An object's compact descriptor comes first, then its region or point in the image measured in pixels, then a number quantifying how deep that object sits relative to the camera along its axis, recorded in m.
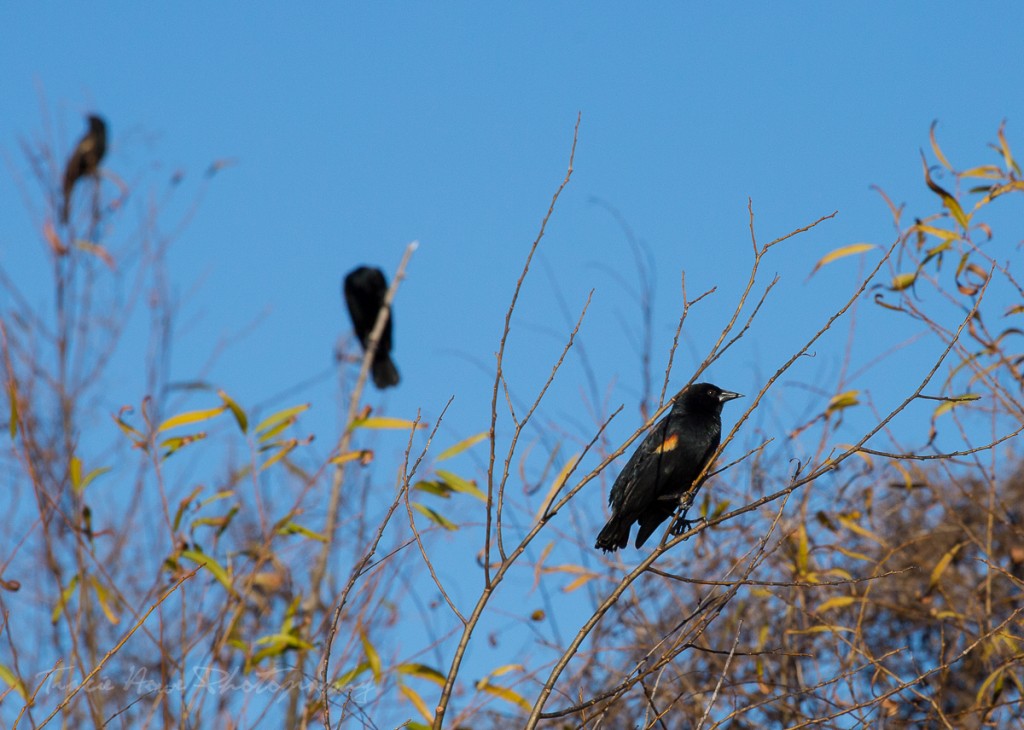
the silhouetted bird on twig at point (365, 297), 23.06
